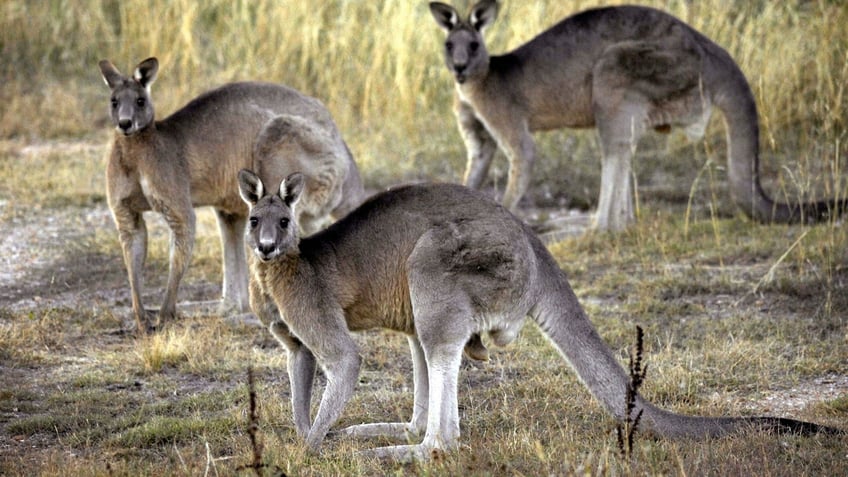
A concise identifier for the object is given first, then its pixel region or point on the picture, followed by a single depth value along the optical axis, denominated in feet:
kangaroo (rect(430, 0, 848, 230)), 54.70
